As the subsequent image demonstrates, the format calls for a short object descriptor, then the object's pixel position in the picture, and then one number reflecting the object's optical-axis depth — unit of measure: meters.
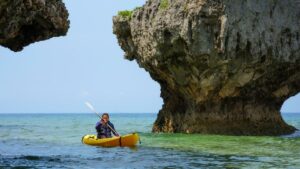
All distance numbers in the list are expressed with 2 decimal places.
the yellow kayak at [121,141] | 25.39
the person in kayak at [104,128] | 25.80
